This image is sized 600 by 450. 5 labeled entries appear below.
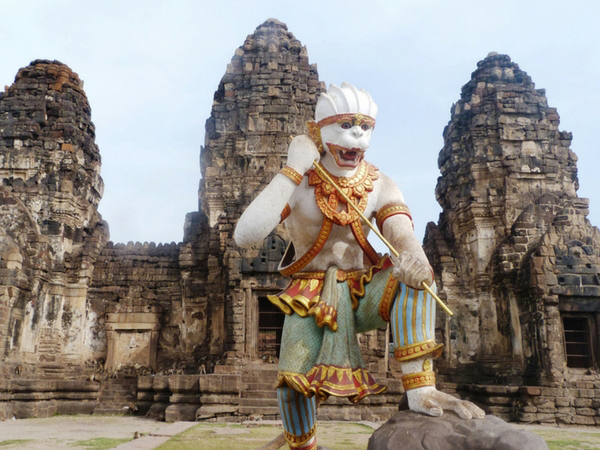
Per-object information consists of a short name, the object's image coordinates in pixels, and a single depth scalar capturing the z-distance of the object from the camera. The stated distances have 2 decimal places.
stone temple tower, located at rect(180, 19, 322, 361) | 13.85
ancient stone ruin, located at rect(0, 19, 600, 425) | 12.80
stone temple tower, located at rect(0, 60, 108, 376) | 14.13
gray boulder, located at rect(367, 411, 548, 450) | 2.85
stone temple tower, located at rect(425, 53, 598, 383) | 14.78
